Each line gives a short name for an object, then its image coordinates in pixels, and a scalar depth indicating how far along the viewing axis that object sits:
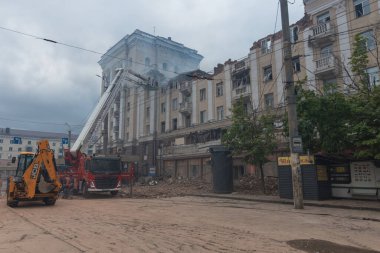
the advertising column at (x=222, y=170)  25.70
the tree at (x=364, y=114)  15.10
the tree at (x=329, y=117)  16.55
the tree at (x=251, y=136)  22.56
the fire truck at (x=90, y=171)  23.56
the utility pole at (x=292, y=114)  15.28
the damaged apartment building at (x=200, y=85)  27.59
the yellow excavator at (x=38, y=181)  17.28
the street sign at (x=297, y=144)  15.47
